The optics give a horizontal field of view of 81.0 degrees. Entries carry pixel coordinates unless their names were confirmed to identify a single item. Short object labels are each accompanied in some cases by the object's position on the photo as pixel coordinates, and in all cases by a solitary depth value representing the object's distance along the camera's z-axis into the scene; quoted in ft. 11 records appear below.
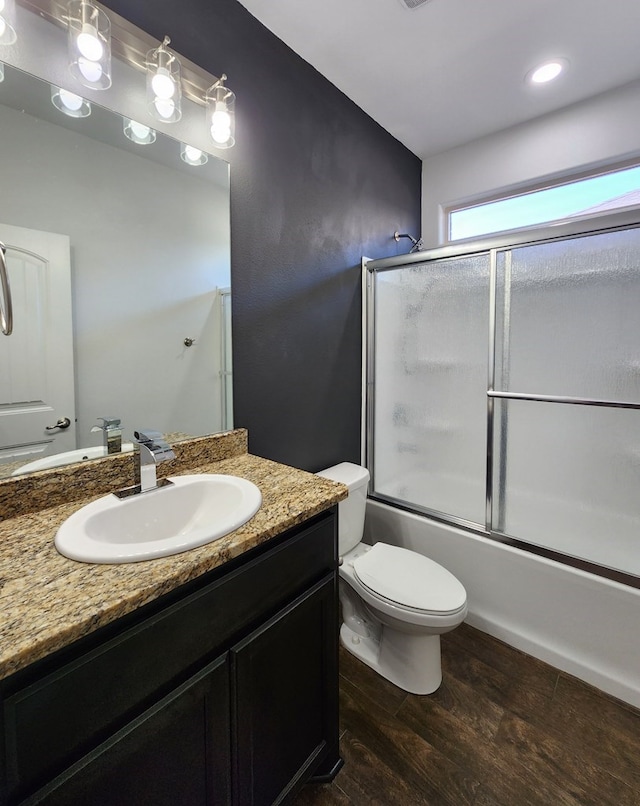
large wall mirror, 3.20
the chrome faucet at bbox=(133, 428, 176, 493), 3.43
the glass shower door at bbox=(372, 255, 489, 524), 6.21
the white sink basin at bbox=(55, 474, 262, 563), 2.45
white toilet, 4.47
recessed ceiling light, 5.58
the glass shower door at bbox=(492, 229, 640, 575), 5.05
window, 6.50
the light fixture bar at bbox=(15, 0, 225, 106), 3.26
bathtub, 4.80
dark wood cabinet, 1.84
